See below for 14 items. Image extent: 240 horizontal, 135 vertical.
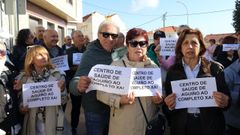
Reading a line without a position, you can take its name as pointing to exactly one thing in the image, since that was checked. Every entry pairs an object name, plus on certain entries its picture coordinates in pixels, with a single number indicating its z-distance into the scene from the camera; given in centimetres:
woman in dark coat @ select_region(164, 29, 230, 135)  171
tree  1651
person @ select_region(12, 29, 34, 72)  308
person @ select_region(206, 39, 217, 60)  677
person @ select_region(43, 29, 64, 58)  313
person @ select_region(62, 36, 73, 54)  566
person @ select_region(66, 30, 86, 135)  343
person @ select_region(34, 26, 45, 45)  404
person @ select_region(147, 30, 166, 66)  270
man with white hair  197
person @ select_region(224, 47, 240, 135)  210
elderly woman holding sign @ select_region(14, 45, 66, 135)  199
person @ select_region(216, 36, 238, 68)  349
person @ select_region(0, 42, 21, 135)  186
